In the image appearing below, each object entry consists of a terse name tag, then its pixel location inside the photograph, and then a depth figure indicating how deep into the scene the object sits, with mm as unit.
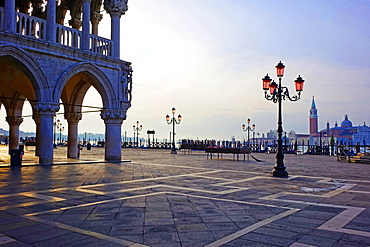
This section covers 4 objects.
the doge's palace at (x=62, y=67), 14203
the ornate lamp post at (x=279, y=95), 11938
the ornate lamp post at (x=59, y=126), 63562
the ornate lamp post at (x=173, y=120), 30211
